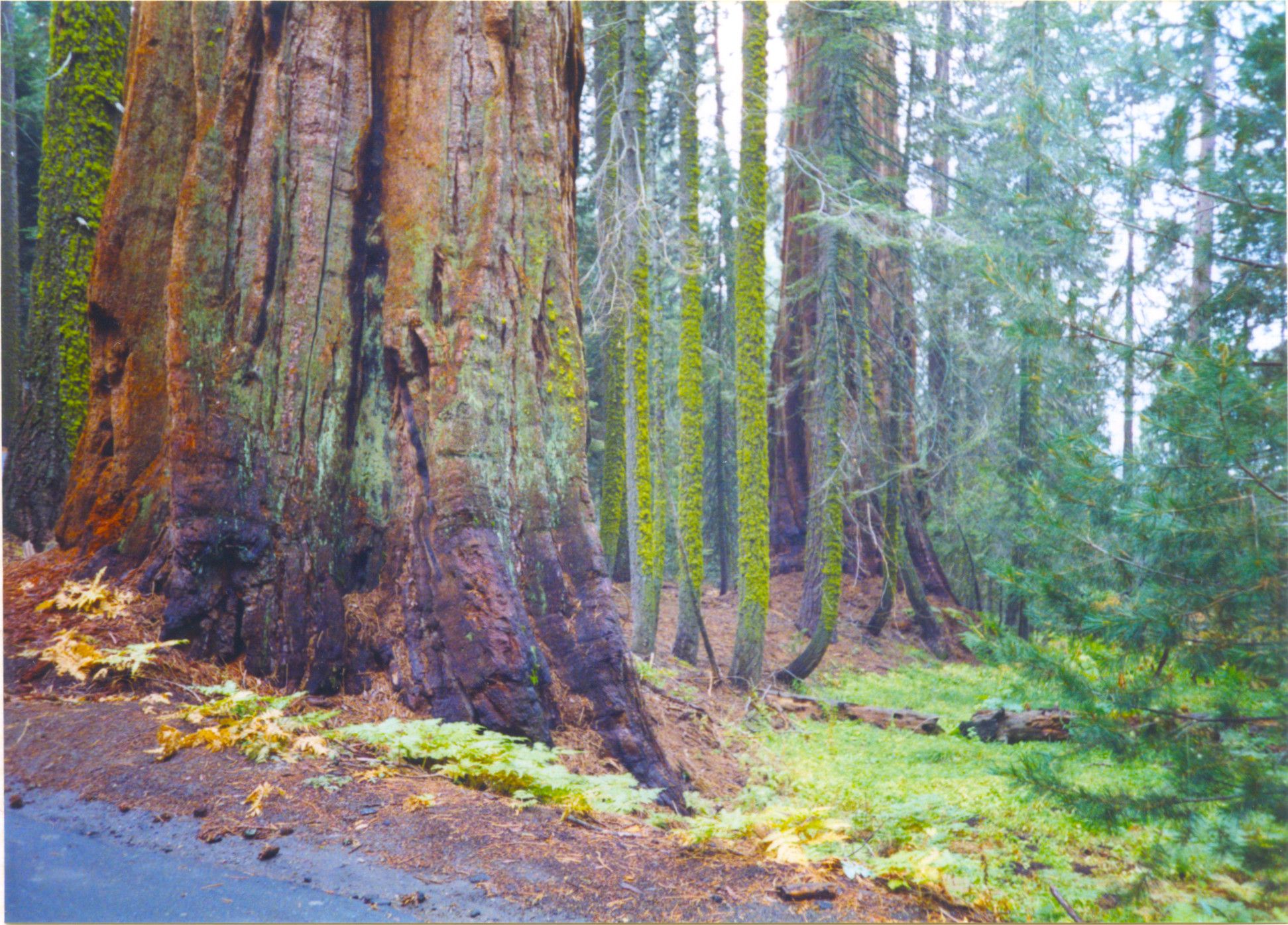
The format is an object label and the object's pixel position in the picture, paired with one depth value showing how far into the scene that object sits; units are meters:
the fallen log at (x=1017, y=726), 8.01
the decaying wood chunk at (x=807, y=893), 2.72
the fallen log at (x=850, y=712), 9.10
